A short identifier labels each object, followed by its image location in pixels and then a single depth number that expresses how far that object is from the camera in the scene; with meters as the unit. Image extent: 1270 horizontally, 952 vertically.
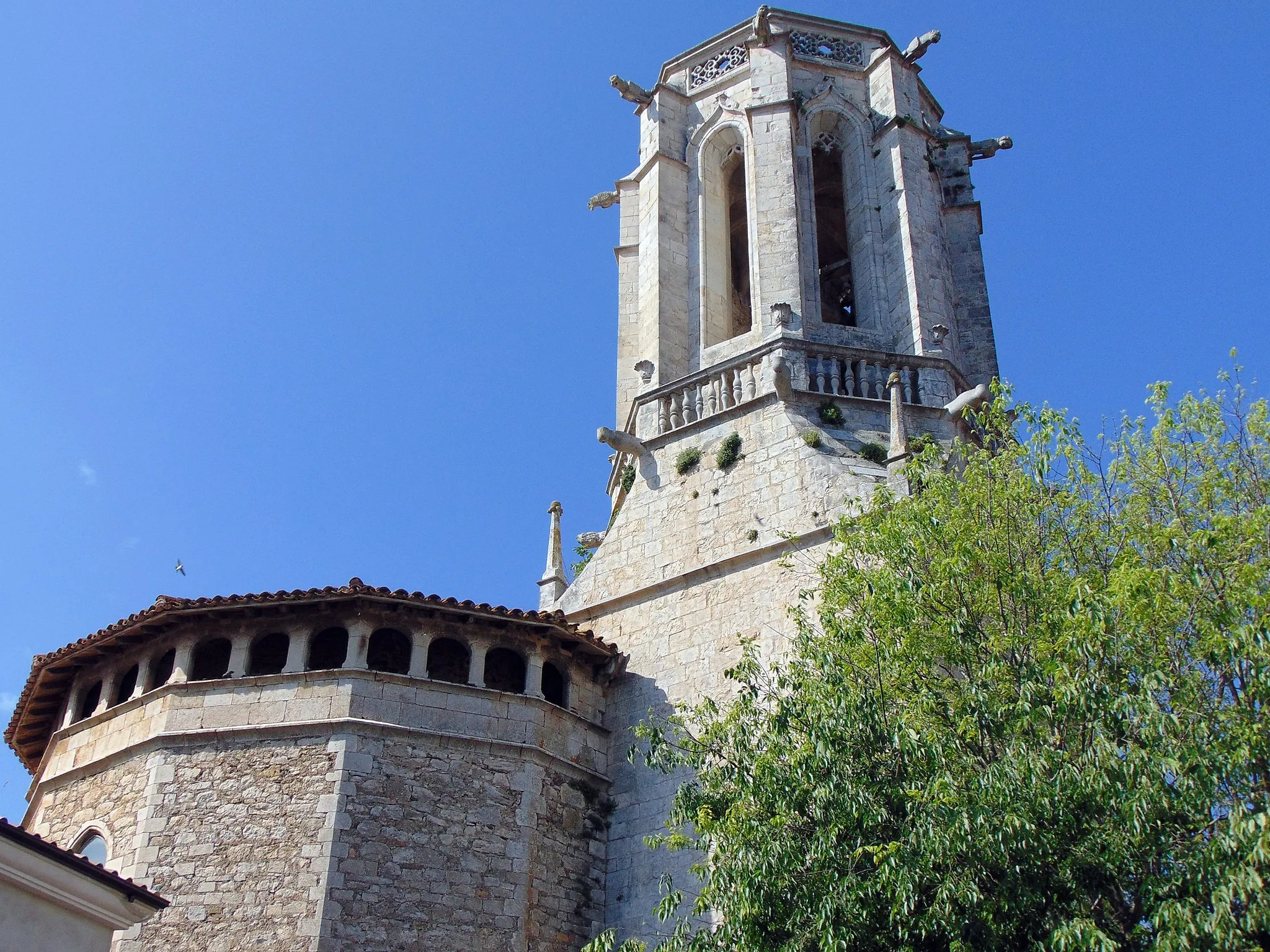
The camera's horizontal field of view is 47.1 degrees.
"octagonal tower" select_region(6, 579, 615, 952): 13.82
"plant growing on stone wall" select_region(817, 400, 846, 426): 18.47
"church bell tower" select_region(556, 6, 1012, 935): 16.55
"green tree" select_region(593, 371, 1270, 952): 9.82
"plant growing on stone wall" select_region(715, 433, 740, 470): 18.09
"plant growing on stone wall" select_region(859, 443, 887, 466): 17.92
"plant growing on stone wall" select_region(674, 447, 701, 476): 18.48
